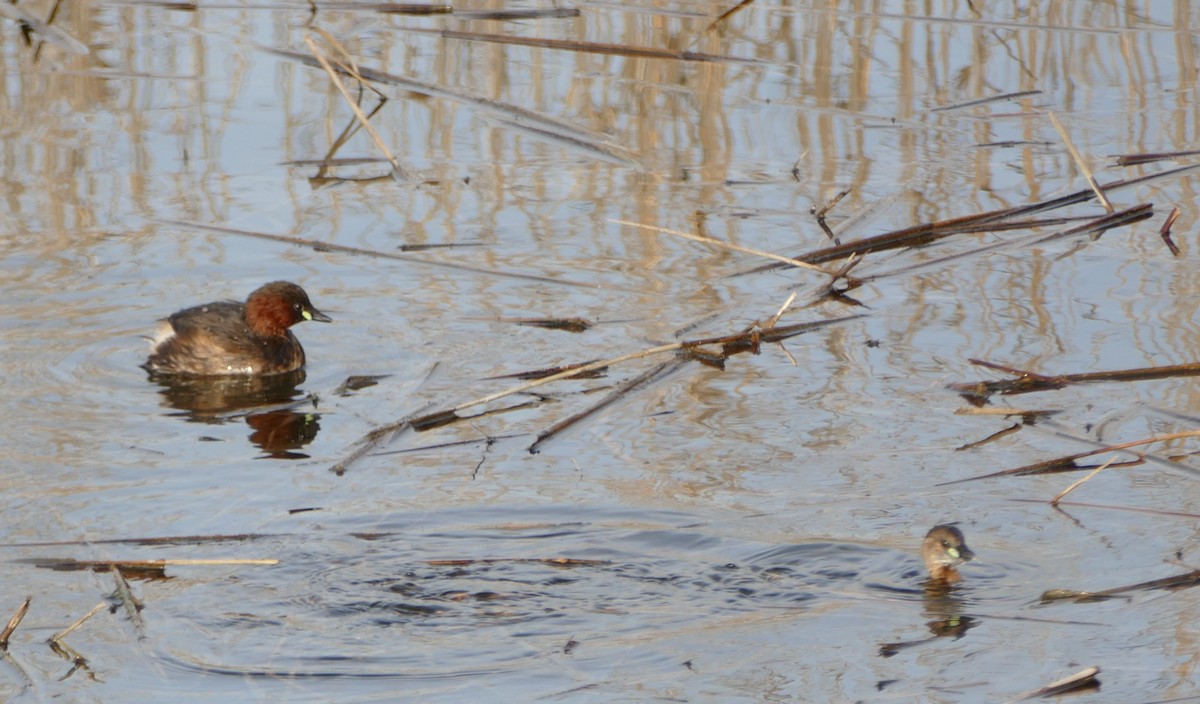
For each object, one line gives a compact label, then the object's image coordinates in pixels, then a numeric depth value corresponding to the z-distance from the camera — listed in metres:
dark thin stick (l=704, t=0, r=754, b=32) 22.25
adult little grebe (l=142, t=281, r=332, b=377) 15.28
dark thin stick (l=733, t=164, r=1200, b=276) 16.16
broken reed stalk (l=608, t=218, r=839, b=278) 14.03
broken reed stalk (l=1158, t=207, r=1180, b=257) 16.66
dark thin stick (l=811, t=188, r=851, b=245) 16.32
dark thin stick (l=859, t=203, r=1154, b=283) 16.03
